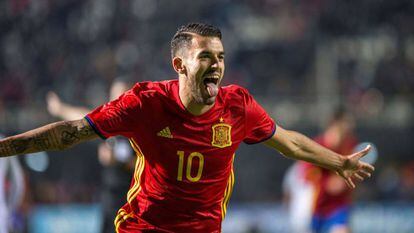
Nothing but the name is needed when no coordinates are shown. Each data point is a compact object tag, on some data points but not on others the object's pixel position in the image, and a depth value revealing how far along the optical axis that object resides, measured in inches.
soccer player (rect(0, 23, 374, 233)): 372.8
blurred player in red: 780.0
